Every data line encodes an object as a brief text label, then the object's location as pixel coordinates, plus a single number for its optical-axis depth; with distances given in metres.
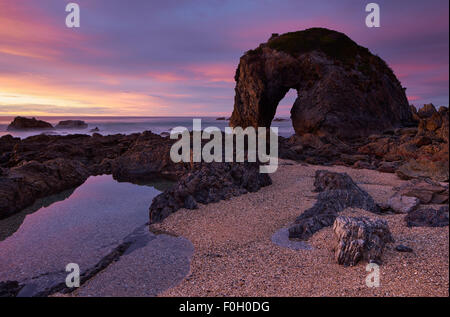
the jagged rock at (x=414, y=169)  11.14
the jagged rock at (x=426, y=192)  7.95
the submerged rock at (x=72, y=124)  82.56
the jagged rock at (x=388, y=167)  15.63
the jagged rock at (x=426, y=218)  5.53
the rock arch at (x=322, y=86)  29.67
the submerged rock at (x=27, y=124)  57.41
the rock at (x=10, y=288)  5.43
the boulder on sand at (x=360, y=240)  4.87
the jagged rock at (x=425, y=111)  32.54
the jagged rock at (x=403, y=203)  7.79
